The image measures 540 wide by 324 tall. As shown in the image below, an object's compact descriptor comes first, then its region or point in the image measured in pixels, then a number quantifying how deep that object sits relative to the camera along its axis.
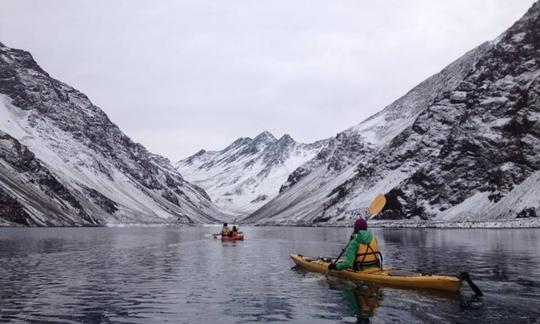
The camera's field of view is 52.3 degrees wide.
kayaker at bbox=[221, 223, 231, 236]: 79.69
